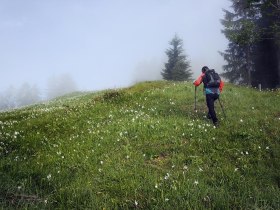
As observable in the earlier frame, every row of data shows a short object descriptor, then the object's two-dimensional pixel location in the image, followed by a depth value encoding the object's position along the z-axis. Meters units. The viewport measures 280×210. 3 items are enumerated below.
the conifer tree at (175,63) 43.48
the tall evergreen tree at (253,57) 32.46
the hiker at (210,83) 11.27
